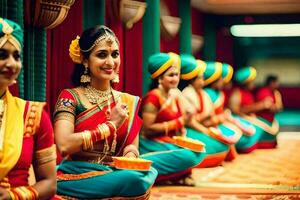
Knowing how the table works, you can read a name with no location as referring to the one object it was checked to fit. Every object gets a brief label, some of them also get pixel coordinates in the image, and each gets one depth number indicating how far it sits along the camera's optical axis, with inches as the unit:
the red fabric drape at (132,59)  350.3
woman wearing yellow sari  103.3
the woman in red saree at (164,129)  259.9
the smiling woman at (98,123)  153.2
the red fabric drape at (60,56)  237.5
